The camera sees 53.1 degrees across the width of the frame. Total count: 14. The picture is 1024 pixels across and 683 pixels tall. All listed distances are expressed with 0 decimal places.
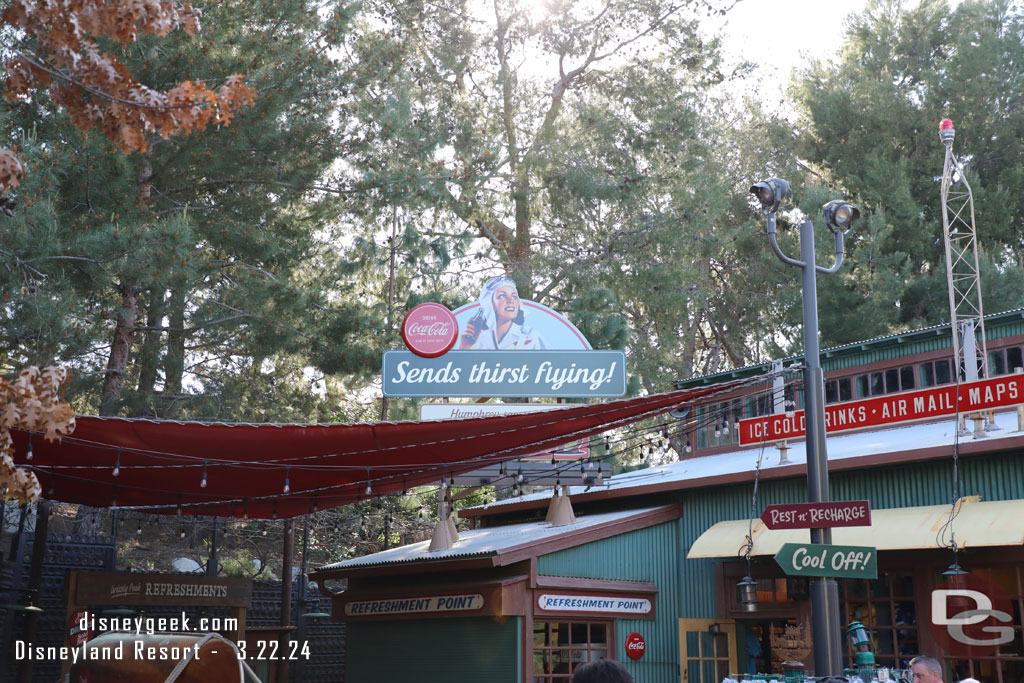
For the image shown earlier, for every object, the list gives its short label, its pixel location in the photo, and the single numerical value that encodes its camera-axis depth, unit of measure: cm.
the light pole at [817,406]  781
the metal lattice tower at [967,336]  1306
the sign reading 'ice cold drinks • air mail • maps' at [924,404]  1042
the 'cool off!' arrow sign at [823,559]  736
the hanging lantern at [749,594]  1066
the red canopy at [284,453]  922
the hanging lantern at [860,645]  811
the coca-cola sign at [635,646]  1369
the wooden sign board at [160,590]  1305
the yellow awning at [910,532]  1072
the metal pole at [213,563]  1529
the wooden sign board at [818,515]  746
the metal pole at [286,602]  1641
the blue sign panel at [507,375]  1391
